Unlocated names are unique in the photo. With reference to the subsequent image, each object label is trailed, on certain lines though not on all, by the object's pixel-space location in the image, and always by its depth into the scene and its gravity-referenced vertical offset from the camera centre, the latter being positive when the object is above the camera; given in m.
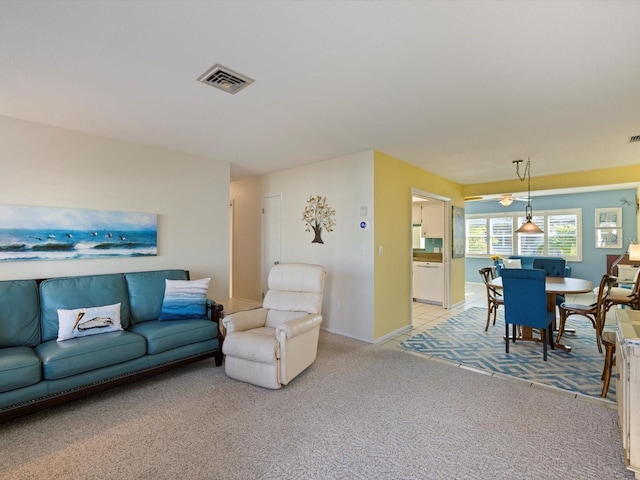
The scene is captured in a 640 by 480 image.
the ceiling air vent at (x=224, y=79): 2.17 +1.21
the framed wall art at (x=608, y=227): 7.27 +0.33
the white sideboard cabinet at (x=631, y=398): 1.74 -0.91
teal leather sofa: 2.25 -0.87
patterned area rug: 3.01 -1.36
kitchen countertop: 6.36 -0.34
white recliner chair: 2.78 -0.90
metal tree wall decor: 4.55 +0.38
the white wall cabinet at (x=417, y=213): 6.98 +0.63
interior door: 5.29 +0.14
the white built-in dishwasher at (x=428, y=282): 6.30 -0.87
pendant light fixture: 4.62 +0.23
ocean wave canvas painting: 2.92 +0.08
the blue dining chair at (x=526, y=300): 3.42 -0.67
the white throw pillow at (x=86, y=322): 2.65 -0.73
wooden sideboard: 5.96 -0.42
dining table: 3.64 -0.58
